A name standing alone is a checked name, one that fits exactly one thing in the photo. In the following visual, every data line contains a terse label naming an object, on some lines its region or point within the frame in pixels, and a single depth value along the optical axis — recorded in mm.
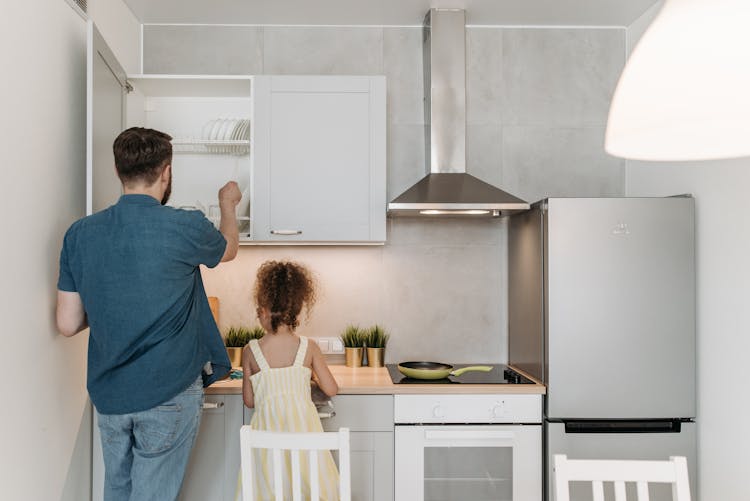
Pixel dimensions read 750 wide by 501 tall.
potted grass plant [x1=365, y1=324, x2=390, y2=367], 3160
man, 1902
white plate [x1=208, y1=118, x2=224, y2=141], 3002
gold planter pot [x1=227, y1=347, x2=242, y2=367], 3070
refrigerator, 2629
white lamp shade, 800
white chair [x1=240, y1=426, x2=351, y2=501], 1618
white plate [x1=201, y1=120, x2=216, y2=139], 3014
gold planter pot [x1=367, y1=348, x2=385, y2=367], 3158
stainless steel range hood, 3064
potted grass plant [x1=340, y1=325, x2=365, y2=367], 3158
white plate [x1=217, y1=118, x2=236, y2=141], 3000
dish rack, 2959
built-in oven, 2670
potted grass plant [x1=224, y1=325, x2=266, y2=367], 3078
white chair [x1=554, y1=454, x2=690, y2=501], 1664
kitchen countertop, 2646
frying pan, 2820
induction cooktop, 2797
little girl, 2367
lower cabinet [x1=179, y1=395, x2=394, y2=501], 2637
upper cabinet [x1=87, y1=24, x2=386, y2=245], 2902
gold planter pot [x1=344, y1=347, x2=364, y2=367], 3154
